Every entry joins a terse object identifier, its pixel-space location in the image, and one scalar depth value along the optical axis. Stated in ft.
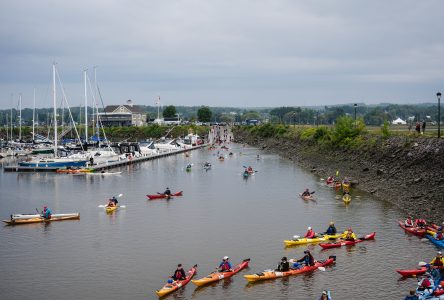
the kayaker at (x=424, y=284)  108.27
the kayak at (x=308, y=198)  222.97
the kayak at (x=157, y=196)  228.43
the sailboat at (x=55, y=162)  330.75
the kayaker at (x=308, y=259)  129.90
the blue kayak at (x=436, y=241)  143.13
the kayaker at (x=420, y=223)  156.21
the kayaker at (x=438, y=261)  123.44
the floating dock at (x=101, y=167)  330.54
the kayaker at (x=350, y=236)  151.12
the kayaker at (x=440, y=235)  144.87
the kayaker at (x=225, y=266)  124.67
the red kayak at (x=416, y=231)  153.48
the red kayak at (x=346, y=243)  148.15
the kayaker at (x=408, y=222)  160.15
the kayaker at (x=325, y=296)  101.14
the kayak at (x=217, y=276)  119.43
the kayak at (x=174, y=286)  112.57
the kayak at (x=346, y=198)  209.97
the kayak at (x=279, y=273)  121.70
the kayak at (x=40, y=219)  179.73
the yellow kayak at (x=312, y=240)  149.89
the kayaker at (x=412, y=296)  103.24
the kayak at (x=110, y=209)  197.47
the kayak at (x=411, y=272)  123.13
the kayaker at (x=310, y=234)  154.30
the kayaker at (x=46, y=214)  182.91
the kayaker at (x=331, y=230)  156.46
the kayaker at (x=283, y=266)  125.80
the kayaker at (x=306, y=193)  224.53
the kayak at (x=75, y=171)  317.01
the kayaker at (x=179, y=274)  118.55
